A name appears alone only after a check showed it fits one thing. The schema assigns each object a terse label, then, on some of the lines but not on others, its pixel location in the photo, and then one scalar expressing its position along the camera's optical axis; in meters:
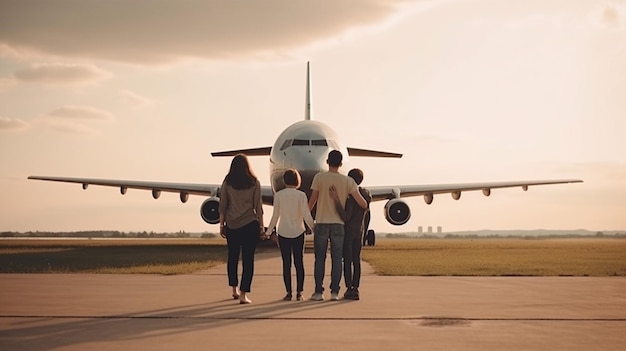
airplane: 24.33
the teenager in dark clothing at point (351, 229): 10.30
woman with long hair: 9.98
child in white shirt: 10.12
